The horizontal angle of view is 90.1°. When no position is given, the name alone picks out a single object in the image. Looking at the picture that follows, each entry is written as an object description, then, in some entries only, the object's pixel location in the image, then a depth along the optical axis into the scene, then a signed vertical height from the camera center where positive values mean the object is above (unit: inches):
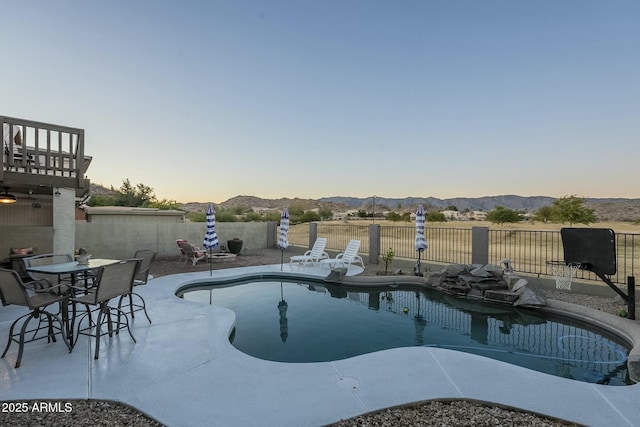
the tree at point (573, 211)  894.4 +7.6
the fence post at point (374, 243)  450.9 -44.8
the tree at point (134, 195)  1241.0 +56.6
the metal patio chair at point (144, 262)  211.3 -35.5
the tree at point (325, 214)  1988.2 -19.7
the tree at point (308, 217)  1639.5 -33.1
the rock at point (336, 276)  350.6 -71.4
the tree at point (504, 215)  1321.4 -8.8
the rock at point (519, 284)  278.4 -62.7
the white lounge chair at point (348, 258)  396.5 -58.5
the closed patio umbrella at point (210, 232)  367.6 -26.1
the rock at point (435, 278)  329.7 -69.7
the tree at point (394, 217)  1683.4 -28.8
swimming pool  174.9 -80.9
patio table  159.6 -32.8
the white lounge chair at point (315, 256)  424.6 -61.6
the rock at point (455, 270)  320.7 -57.9
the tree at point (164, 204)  1270.7 +20.4
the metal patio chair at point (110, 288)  149.9 -40.2
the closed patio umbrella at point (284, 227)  408.2 -21.7
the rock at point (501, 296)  275.7 -73.3
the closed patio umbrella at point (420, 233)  370.6 -24.8
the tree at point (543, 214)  1305.4 -2.5
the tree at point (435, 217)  1422.9 -22.2
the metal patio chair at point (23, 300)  137.4 -44.4
